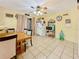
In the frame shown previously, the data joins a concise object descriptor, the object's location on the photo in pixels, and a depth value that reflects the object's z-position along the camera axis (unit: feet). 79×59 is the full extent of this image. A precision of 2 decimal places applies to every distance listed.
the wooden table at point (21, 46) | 6.24
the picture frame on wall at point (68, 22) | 11.49
